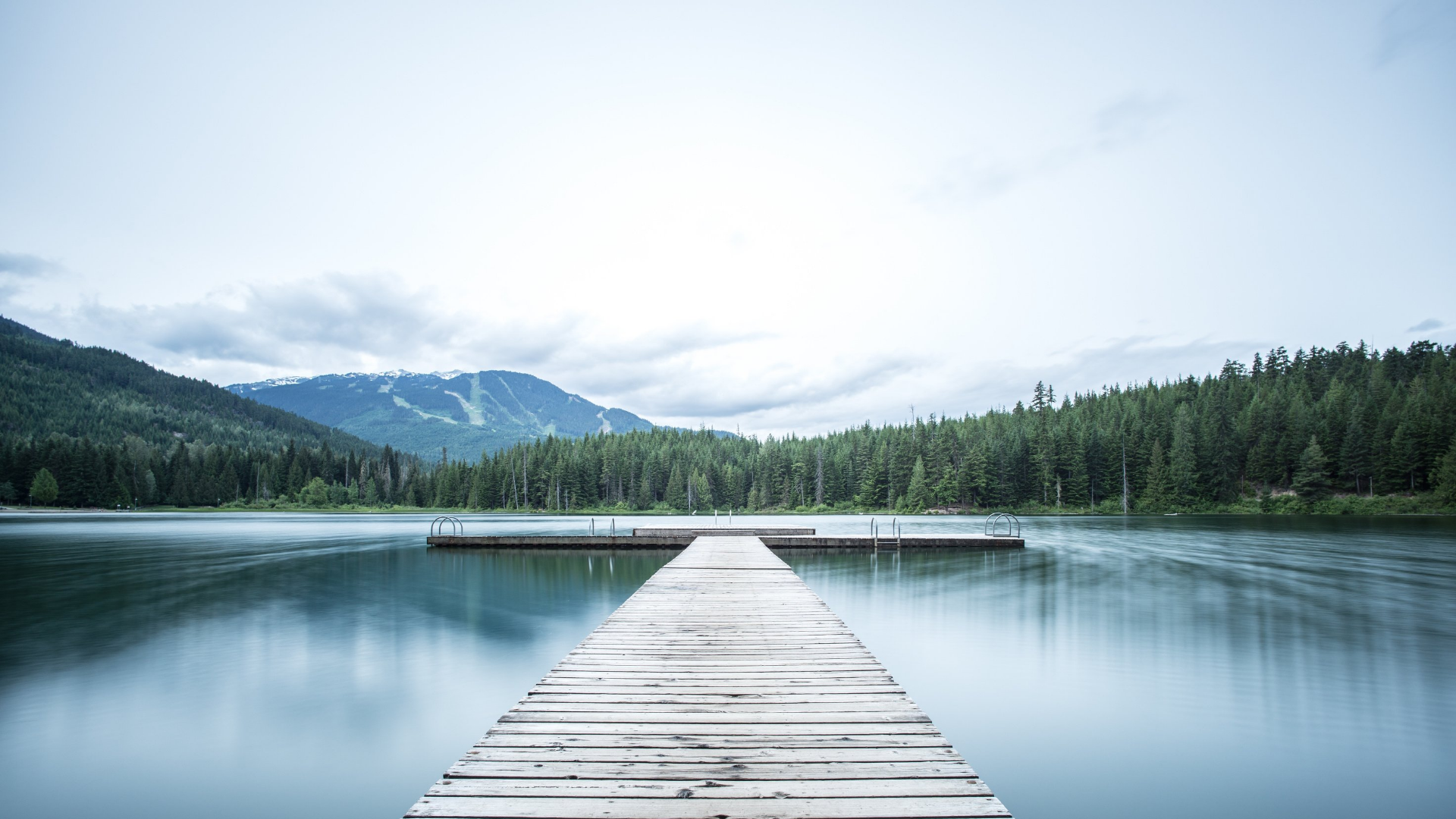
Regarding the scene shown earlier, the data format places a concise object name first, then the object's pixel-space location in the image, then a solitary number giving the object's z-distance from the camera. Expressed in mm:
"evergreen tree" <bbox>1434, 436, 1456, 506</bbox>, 53656
